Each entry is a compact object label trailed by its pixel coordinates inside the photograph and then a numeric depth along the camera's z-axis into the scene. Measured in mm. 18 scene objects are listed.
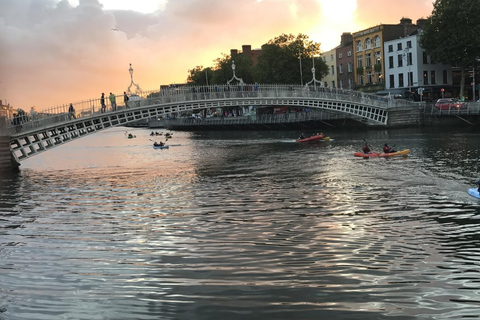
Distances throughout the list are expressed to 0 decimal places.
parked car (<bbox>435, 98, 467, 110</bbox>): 62781
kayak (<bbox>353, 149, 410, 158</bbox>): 38219
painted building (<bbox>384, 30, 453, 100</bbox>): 86250
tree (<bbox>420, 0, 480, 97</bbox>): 70688
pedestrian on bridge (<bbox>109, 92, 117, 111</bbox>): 47688
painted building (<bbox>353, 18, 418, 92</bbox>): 93688
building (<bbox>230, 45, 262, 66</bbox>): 161862
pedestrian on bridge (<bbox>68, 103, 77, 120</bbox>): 45419
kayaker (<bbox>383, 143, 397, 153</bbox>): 38250
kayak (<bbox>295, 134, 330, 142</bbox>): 58500
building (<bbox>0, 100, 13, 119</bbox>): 36397
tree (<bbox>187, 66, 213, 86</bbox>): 141875
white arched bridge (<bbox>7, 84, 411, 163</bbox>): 42500
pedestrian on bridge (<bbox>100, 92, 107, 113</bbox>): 47000
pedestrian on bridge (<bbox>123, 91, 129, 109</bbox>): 48866
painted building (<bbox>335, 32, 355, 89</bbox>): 105062
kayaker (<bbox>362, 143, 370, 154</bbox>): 38938
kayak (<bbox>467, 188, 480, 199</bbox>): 20516
